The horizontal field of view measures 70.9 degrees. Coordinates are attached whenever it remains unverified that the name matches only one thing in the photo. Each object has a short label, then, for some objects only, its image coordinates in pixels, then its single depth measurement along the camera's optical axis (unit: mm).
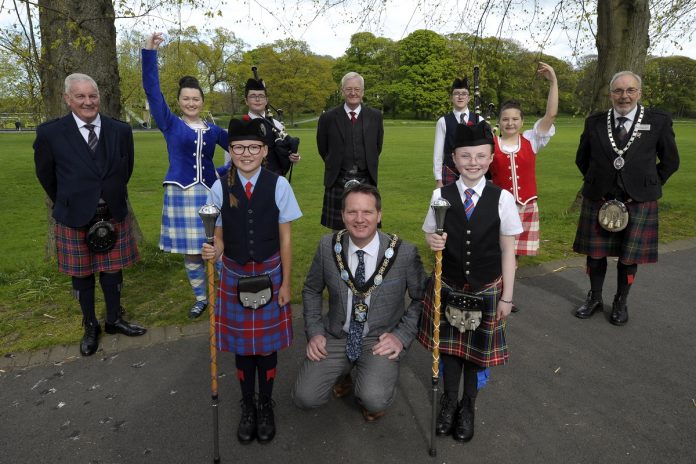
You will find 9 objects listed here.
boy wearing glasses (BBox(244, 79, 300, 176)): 4730
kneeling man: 2928
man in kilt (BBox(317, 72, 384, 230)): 5328
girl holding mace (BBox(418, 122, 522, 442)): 2805
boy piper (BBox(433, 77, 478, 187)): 5363
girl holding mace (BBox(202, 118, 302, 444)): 2875
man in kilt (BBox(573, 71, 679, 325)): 4238
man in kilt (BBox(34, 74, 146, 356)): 3758
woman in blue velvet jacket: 4242
